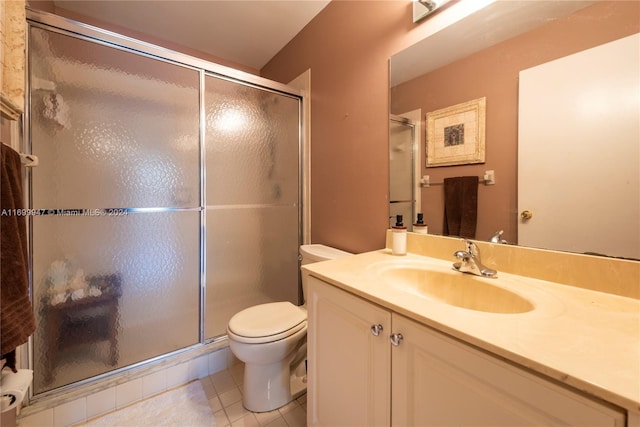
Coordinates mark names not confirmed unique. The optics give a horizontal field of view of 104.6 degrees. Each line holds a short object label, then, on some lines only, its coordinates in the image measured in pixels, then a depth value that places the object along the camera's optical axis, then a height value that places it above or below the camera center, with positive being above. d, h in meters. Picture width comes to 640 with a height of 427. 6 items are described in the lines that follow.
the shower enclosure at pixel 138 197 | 1.20 +0.07
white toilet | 1.22 -0.71
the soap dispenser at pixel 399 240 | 1.21 -0.15
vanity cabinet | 0.45 -0.41
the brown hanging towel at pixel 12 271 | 0.76 -0.20
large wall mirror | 0.73 +0.32
